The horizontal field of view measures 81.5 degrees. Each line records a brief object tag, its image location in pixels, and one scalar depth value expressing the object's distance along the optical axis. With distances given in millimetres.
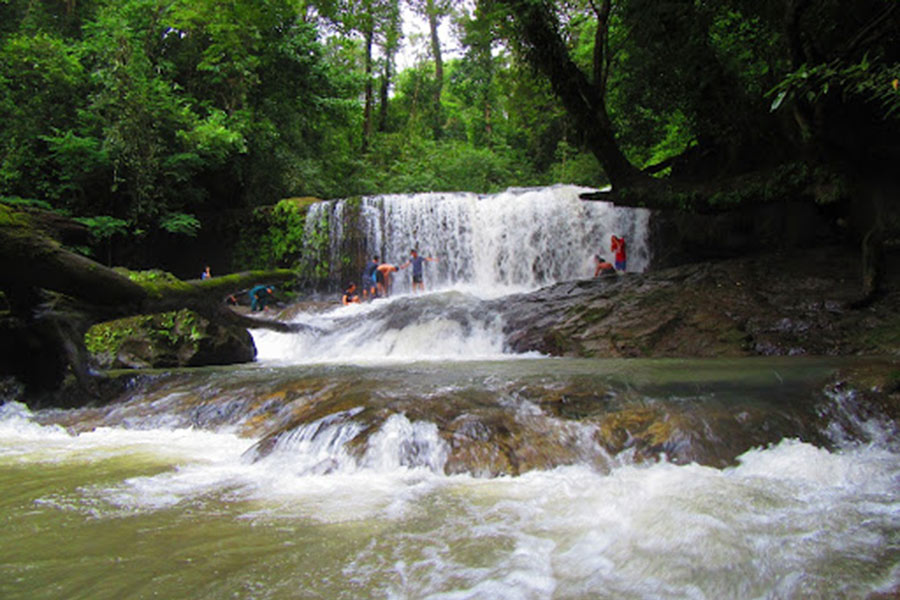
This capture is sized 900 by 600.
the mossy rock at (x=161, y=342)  9422
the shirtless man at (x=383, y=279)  16534
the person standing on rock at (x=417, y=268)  15988
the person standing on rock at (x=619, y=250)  13852
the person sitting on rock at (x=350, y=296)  16730
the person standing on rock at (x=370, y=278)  16641
